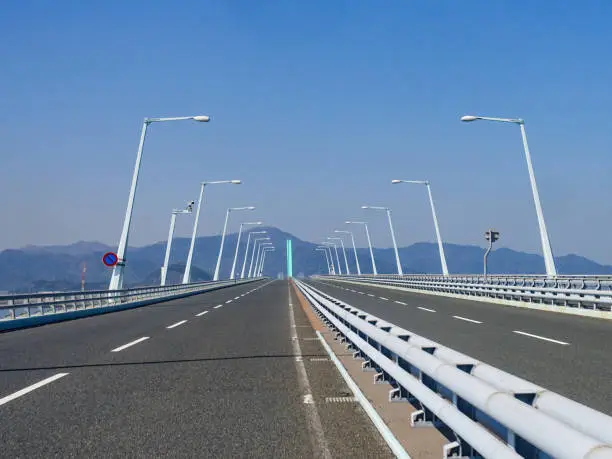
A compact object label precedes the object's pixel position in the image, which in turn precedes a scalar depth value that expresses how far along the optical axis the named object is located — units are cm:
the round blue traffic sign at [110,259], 2788
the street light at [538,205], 2973
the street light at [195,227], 4976
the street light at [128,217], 2839
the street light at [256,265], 14514
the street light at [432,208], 5347
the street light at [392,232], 7381
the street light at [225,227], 7025
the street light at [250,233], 11830
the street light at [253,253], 13325
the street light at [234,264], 8876
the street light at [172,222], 4847
